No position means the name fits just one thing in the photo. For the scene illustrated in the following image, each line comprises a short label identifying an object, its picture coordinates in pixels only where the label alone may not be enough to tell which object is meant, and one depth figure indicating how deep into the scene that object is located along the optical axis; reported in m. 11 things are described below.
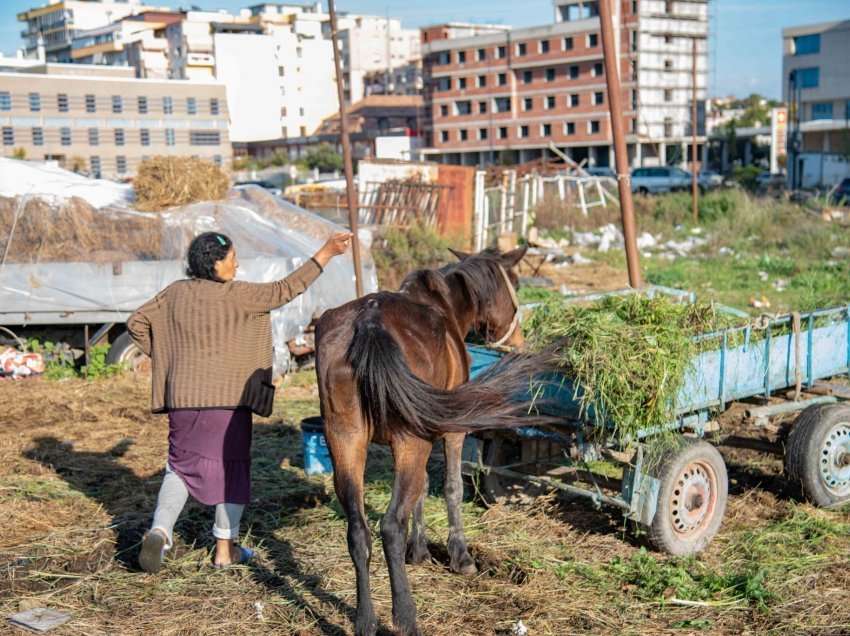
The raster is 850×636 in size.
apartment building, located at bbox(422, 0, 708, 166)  75.25
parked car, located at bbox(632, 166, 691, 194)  45.28
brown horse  4.20
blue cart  5.27
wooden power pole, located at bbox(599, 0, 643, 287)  7.95
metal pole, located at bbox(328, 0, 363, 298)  9.38
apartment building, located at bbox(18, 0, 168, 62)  129.00
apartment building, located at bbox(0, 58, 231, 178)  63.37
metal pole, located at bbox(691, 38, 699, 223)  25.28
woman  4.89
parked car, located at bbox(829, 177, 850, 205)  35.51
